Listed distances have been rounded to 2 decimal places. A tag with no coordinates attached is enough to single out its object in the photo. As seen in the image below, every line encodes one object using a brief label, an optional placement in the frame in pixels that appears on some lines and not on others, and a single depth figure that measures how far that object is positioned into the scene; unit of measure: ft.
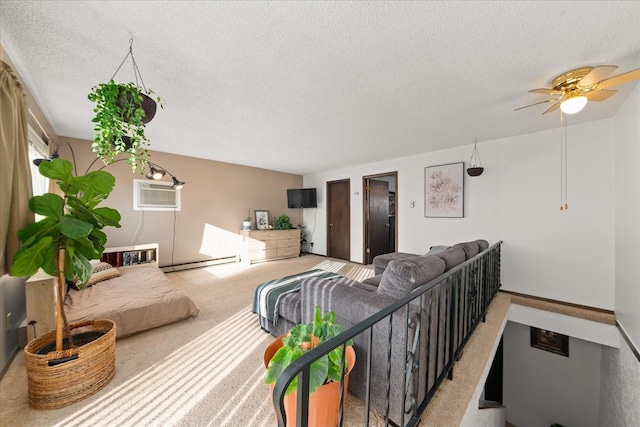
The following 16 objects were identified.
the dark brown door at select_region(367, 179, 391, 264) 16.96
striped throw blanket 7.00
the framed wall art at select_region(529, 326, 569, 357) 10.19
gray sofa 4.06
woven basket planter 4.48
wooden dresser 17.15
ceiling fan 5.29
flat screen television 19.93
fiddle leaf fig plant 4.34
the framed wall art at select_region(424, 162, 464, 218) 12.17
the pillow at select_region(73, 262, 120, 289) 9.15
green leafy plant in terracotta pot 3.51
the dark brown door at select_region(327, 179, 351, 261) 18.13
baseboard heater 14.53
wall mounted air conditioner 13.48
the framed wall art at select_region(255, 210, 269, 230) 18.75
